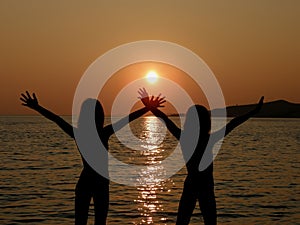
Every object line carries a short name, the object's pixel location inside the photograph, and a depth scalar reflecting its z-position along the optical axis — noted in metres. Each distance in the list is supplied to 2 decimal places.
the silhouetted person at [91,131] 9.33
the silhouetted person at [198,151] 9.42
